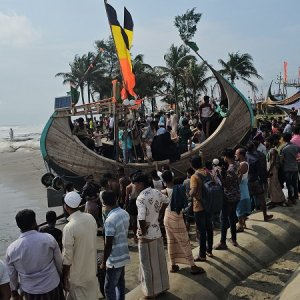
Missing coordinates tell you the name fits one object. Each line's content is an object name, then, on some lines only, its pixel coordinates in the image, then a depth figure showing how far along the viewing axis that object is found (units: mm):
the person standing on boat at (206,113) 12672
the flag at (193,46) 11633
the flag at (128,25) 11188
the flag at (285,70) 45962
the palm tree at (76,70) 40062
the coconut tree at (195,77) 32094
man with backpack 5512
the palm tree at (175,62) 33000
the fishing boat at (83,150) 11422
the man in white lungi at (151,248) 4852
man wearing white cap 4016
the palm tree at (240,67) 33344
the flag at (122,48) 10539
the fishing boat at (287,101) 26938
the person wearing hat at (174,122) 13061
